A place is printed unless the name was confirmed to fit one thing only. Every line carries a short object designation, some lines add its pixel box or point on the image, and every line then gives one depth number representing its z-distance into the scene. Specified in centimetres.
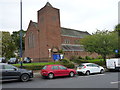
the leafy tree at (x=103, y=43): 2561
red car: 1455
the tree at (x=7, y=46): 5022
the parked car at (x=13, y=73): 1214
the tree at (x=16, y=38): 6385
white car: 1731
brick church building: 3788
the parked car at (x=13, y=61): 3175
